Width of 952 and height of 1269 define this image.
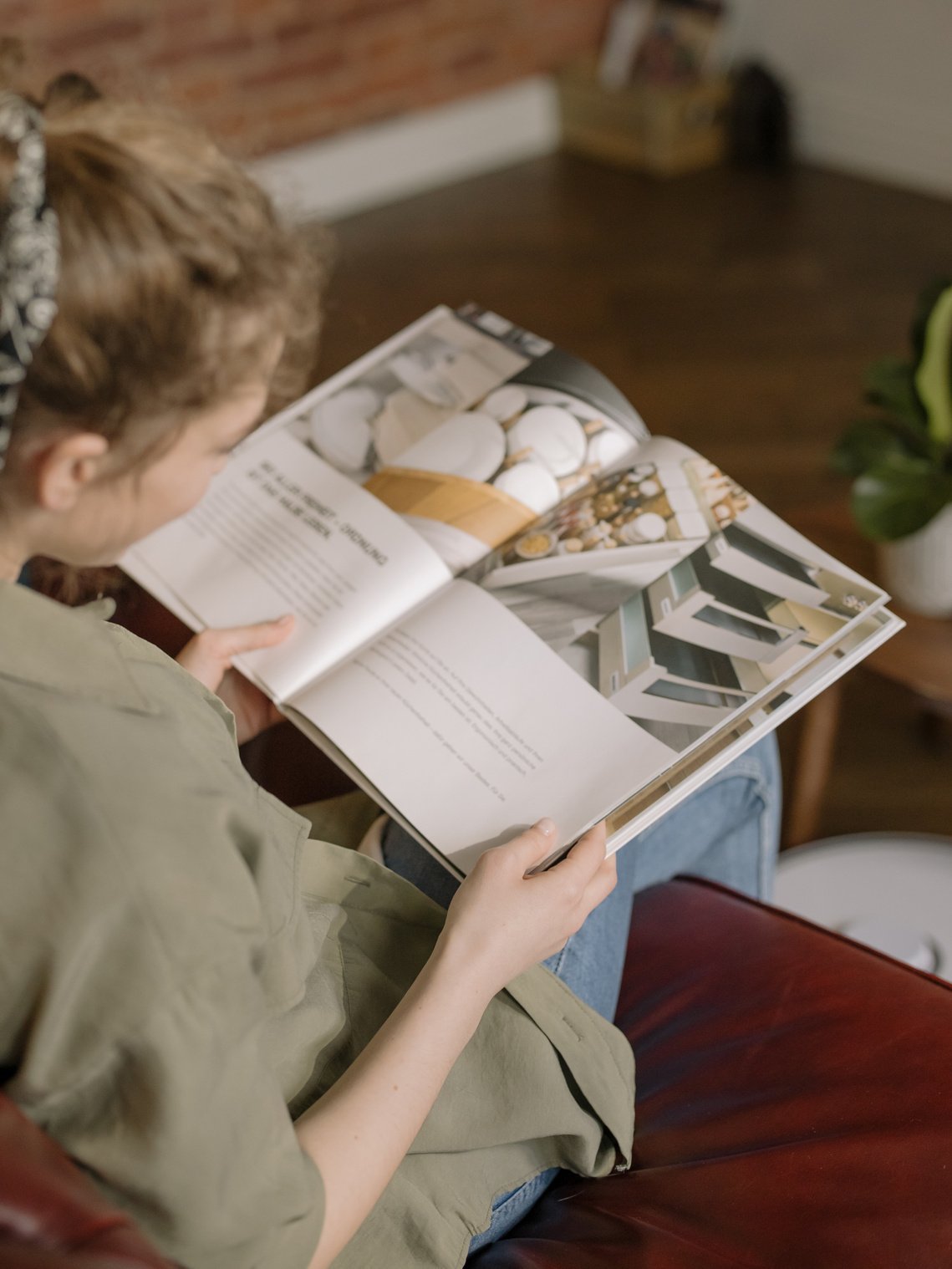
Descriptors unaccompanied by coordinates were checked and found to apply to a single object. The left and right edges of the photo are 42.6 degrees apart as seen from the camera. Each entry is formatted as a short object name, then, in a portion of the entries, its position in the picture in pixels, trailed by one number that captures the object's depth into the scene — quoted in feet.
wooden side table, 3.93
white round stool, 3.81
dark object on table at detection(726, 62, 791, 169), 9.75
